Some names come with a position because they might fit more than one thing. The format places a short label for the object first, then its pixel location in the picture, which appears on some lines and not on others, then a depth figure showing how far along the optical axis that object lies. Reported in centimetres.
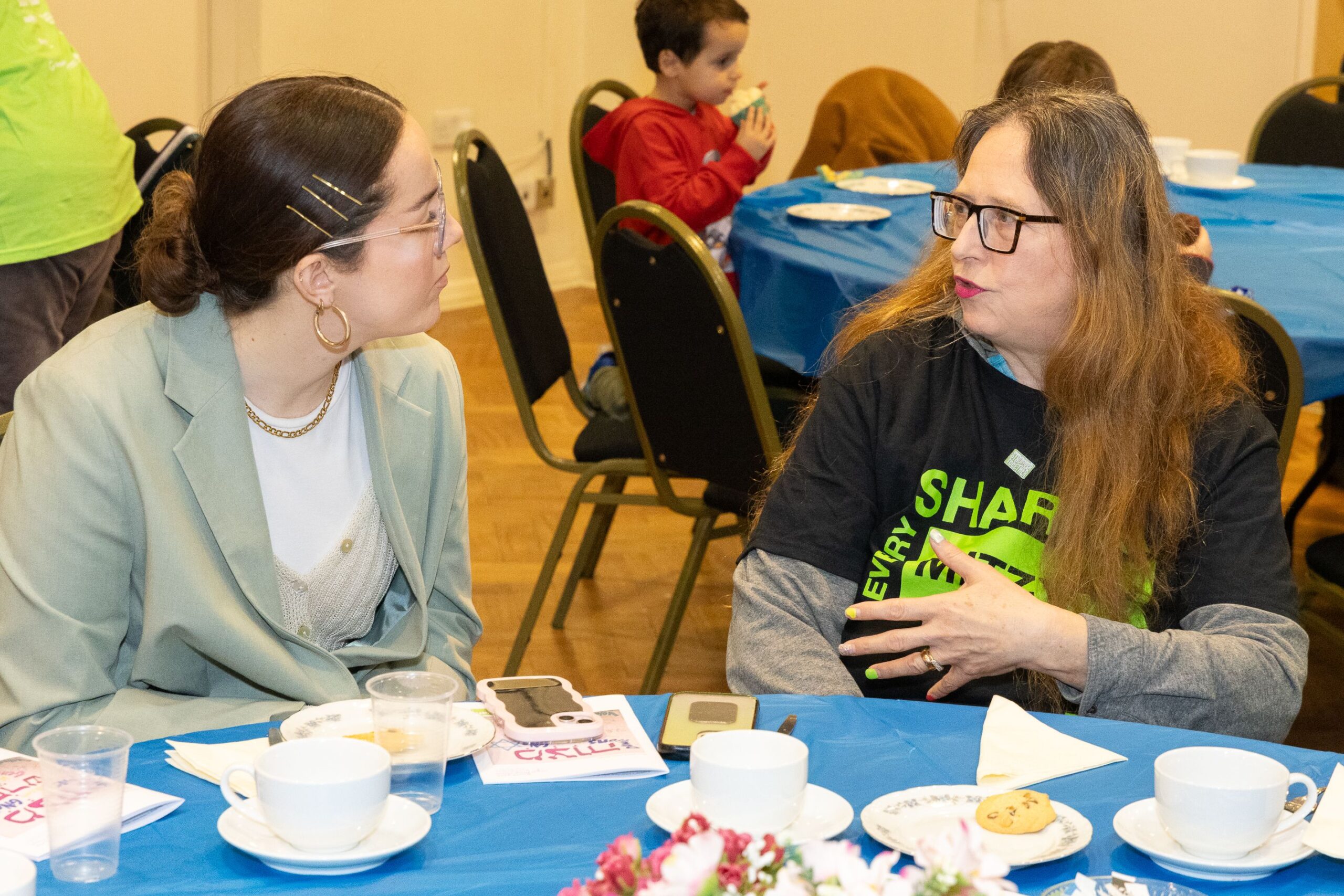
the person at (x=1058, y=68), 401
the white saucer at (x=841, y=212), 416
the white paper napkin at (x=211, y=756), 190
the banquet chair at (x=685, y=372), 332
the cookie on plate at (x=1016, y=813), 182
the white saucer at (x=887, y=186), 463
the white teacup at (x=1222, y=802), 177
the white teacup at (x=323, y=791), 174
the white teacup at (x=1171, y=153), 486
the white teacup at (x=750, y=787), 175
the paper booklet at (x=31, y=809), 179
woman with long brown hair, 235
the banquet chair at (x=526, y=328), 371
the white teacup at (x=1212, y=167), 470
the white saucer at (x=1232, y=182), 472
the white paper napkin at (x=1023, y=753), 193
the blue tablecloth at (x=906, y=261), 335
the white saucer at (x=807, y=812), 181
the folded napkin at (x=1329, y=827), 181
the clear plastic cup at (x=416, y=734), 185
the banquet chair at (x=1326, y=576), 324
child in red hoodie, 495
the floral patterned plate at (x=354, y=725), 195
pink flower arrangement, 143
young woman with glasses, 217
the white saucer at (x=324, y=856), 175
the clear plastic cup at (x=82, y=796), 174
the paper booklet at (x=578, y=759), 193
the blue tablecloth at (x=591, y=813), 177
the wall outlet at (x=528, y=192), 875
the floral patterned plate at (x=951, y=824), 179
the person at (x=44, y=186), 325
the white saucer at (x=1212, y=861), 178
